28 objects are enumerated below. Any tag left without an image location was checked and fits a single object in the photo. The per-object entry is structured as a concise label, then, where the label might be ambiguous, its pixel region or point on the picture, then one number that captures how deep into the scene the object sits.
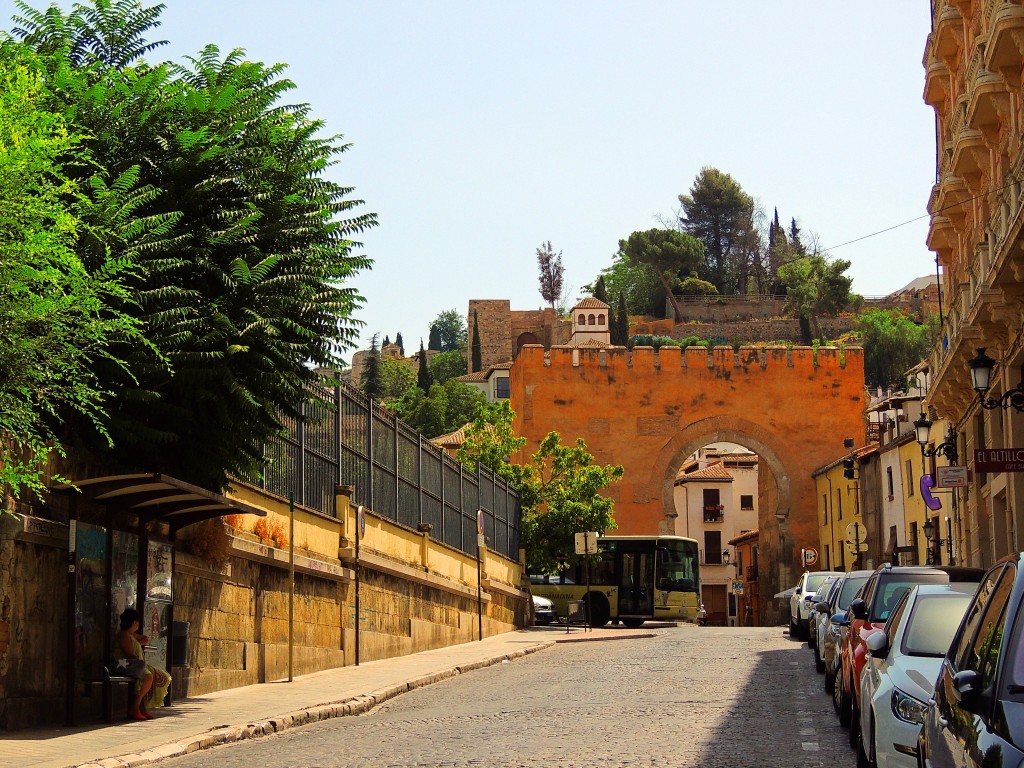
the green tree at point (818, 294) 135.88
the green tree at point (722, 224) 149.88
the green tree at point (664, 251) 140.25
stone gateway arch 63.25
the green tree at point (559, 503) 43.97
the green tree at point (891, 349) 124.06
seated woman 13.77
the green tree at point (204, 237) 14.01
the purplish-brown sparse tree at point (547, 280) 170.50
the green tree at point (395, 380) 153.75
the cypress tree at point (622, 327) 127.94
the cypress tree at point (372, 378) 153.71
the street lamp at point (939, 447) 27.11
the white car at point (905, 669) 7.94
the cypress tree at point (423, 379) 142.00
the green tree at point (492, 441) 47.19
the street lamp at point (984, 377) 20.12
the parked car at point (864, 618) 11.29
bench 13.51
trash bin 15.65
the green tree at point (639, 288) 141.50
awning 12.93
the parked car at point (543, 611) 45.25
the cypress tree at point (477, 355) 150.00
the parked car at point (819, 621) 20.01
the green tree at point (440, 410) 121.81
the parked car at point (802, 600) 31.08
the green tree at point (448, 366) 161.25
